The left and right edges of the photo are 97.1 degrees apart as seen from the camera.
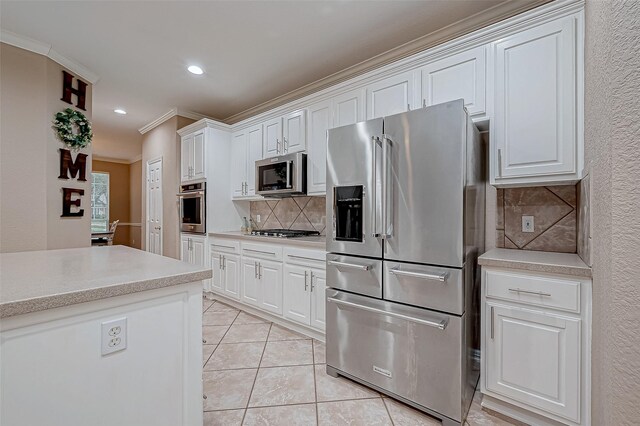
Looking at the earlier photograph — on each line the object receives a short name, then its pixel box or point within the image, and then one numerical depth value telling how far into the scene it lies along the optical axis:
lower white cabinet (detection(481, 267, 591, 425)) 1.39
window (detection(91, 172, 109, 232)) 8.22
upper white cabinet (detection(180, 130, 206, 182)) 3.97
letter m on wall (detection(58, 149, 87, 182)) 3.15
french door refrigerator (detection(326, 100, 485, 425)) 1.57
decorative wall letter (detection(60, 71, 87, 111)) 3.13
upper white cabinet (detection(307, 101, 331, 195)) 2.90
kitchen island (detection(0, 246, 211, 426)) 0.82
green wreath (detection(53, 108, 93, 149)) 3.08
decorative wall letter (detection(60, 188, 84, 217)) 3.16
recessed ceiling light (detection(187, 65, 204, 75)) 3.16
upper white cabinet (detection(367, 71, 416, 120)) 2.28
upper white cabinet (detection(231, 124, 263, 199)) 3.69
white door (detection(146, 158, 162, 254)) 4.99
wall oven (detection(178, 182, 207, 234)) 3.91
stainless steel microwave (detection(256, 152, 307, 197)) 3.05
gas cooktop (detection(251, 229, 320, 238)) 3.14
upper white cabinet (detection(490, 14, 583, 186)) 1.62
